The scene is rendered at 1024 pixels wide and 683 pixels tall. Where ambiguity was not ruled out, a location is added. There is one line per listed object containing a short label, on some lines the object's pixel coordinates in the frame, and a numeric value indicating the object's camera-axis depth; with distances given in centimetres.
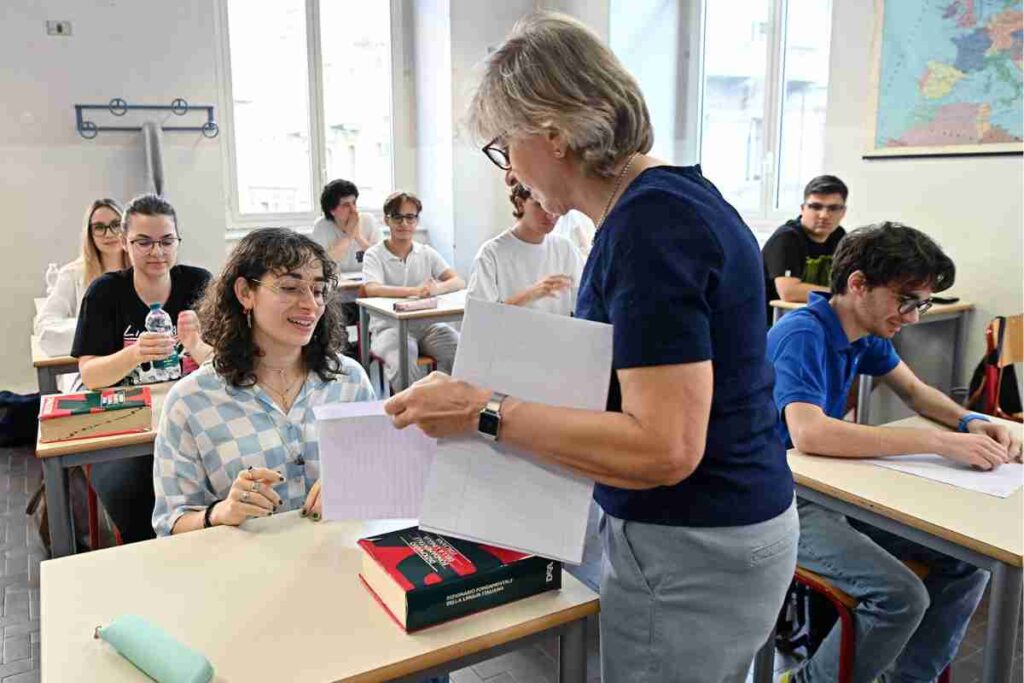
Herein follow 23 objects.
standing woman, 94
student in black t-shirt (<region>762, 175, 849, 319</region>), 399
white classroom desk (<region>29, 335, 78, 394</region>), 296
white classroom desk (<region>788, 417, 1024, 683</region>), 148
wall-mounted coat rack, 520
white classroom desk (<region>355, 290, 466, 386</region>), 408
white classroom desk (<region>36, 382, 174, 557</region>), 197
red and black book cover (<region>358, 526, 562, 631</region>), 114
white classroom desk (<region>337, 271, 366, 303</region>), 498
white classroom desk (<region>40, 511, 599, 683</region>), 107
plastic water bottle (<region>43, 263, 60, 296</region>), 444
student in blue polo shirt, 176
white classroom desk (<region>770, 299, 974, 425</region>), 356
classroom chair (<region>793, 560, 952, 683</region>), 179
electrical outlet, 503
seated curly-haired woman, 163
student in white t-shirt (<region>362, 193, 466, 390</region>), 431
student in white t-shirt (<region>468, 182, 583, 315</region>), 338
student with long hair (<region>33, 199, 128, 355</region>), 356
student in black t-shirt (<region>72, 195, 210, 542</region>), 236
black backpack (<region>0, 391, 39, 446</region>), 437
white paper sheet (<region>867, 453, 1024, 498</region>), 173
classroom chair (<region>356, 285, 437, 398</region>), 428
